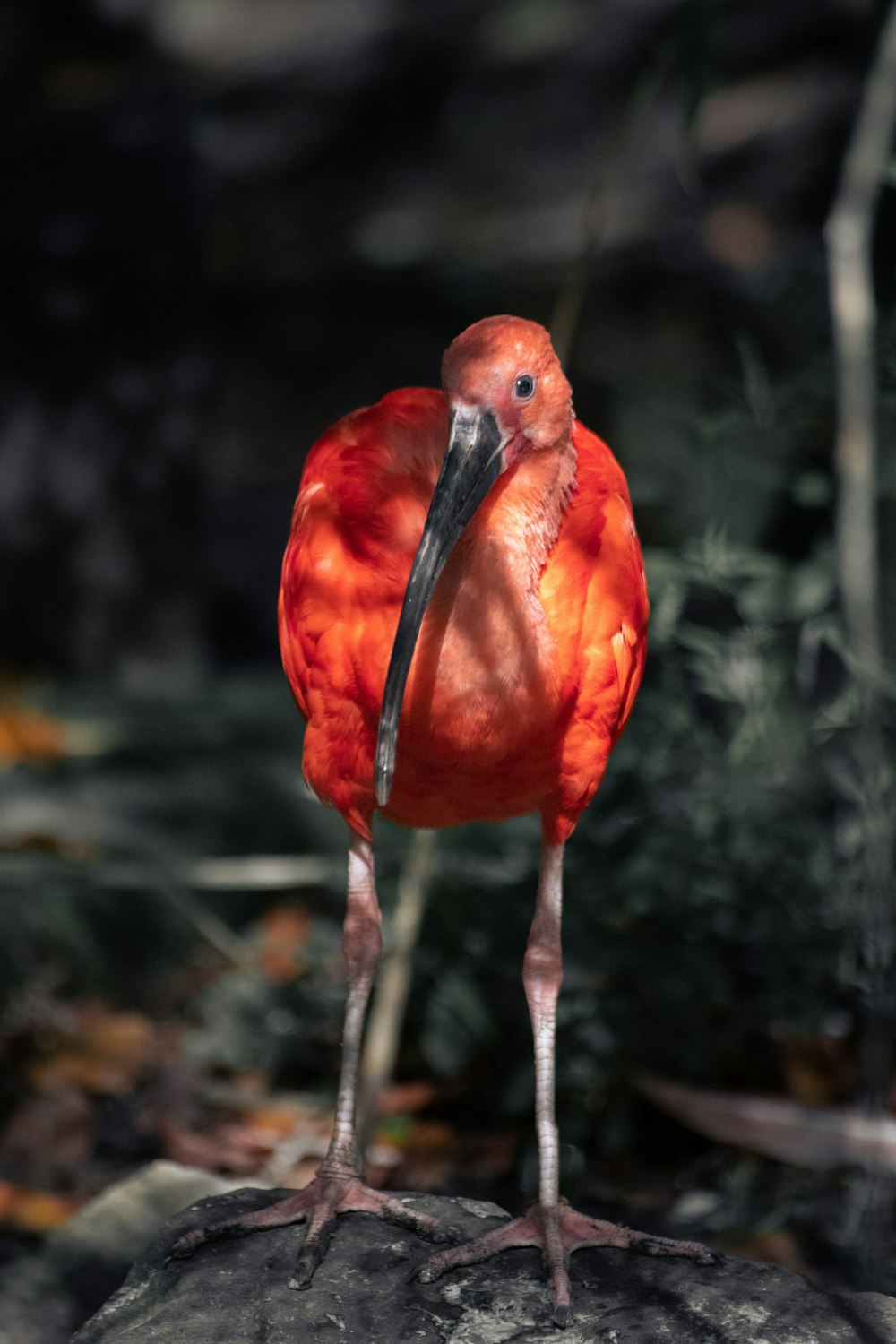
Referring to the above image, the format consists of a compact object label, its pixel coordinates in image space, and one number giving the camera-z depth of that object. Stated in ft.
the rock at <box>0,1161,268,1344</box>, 22.67
